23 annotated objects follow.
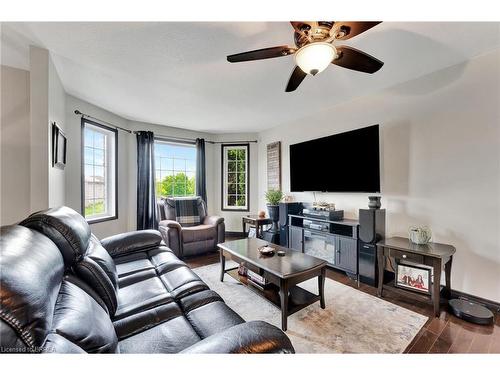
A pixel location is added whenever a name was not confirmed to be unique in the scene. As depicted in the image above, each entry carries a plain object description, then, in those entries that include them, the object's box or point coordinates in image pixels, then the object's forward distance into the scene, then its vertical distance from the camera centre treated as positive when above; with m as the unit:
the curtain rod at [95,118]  2.98 +1.07
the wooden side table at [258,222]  4.04 -0.65
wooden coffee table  1.70 -0.72
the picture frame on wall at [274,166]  4.39 +0.46
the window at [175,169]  4.53 +0.42
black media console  2.66 -0.73
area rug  1.56 -1.13
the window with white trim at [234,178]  5.05 +0.23
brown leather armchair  3.30 -0.73
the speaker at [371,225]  2.43 -0.44
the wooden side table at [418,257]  1.90 -0.66
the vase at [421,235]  2.15 -0.49
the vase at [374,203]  2.52 -0.18
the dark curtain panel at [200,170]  4.77 +0.40
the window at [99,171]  3.34 +0.28
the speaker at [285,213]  3.64 -0.44
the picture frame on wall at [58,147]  2.14 +0.44
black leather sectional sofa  0.59 -0.51
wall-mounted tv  2.68 +0.35
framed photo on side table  2.07 -0.90
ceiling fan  1.27 +0.93
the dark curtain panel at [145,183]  4.04 +0.09
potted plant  3.92 -0.34
